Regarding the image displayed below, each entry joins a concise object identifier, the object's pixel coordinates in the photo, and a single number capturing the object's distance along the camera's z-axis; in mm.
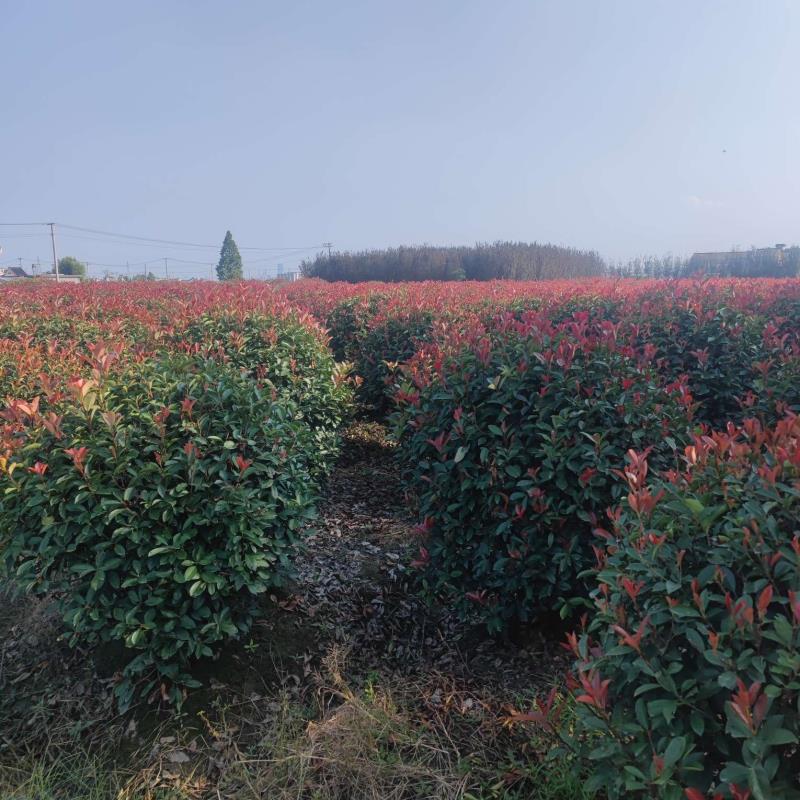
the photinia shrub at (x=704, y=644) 1160
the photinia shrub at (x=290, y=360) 4141
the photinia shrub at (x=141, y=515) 2365
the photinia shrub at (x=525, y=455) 2594
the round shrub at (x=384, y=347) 6195
